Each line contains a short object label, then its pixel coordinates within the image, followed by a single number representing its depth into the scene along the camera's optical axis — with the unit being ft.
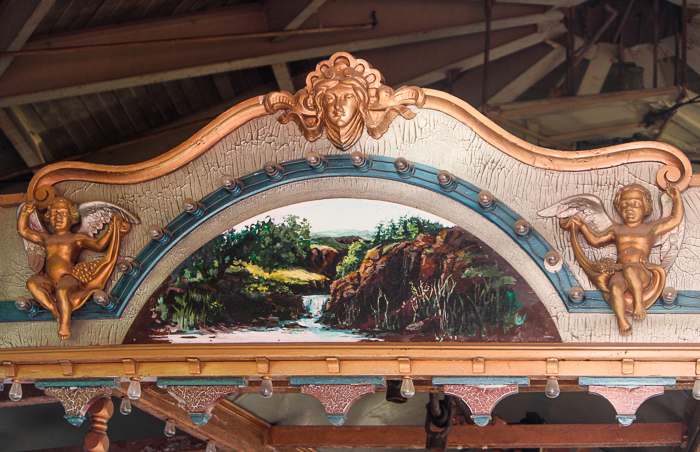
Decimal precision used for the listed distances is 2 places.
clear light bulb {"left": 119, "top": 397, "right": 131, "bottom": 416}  11.51
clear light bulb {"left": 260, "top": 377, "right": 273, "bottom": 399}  10.30
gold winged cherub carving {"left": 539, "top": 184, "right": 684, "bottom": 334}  9.76
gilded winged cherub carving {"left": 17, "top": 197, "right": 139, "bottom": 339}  11.16
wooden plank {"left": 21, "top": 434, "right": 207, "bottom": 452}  15.46
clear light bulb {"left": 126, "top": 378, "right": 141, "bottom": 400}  10.92
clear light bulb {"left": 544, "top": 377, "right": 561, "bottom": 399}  9.70
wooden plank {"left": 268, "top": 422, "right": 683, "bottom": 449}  14.14
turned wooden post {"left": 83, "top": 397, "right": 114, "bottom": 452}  11.75
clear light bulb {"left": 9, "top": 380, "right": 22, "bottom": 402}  11.16
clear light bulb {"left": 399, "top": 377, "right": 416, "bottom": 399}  9.94
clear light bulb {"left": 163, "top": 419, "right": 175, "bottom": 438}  12.84
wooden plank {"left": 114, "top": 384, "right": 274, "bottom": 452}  12.73
